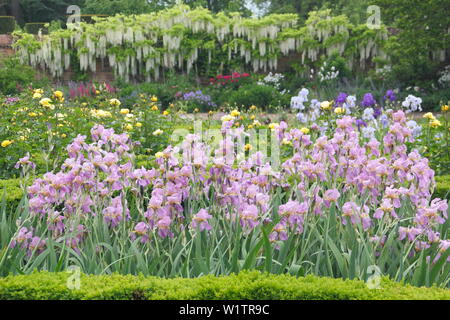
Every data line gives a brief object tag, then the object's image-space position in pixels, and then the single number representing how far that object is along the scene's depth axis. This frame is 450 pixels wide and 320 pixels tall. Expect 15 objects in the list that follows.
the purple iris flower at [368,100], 6.73
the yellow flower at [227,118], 4.01
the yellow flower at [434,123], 5.05
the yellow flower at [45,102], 4.97
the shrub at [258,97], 14.04
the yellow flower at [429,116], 4.82
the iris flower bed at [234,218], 2.76
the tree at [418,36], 14.09
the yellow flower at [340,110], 5.43
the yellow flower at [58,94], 5.44
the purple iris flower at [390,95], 7.00
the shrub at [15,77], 14.73
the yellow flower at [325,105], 4.78
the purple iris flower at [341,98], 6.82
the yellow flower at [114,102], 5.67
